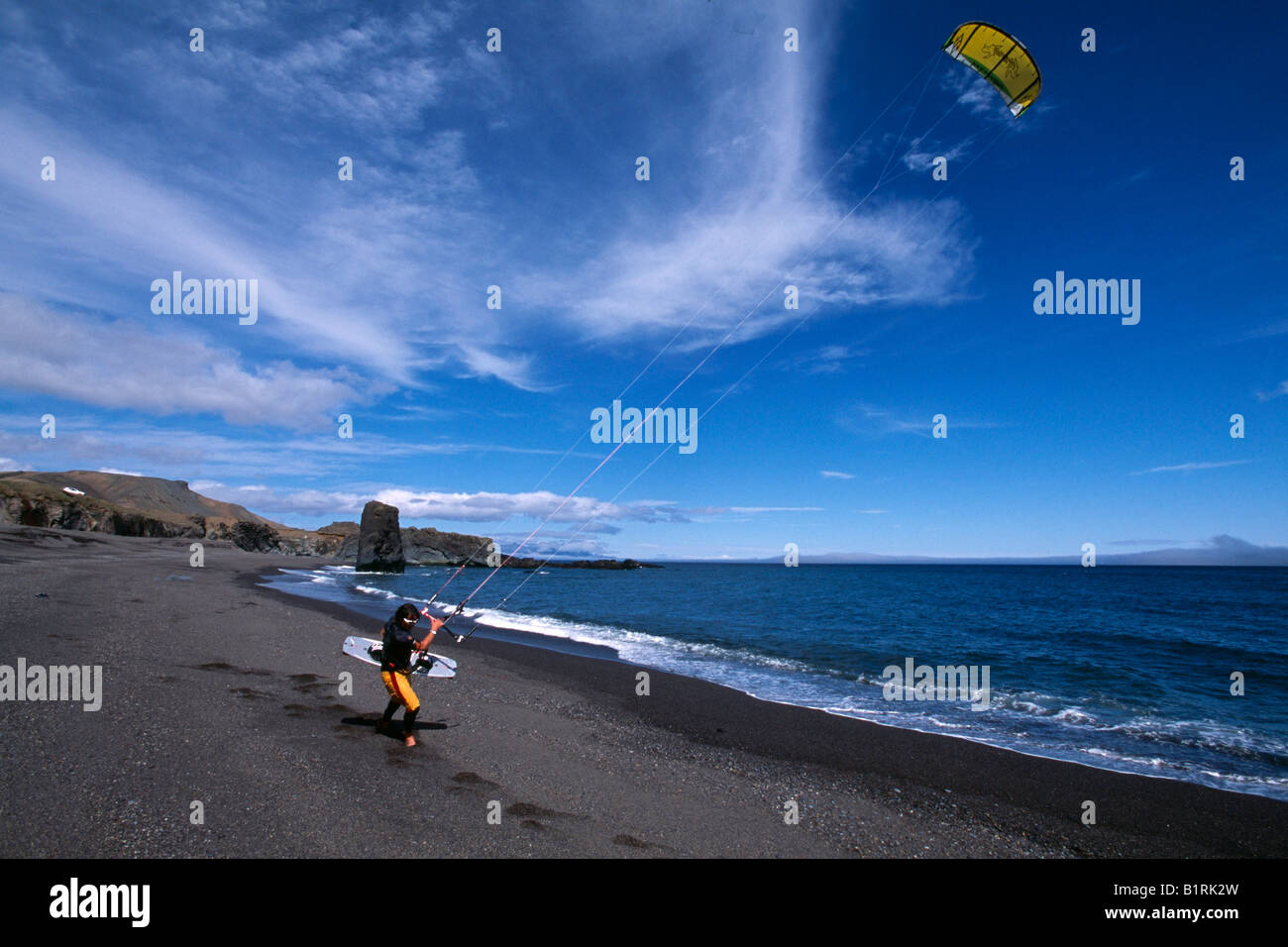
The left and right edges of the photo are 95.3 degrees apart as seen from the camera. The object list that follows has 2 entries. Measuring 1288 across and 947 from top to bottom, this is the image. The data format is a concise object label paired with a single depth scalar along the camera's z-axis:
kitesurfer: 8.63
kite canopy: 11.29
